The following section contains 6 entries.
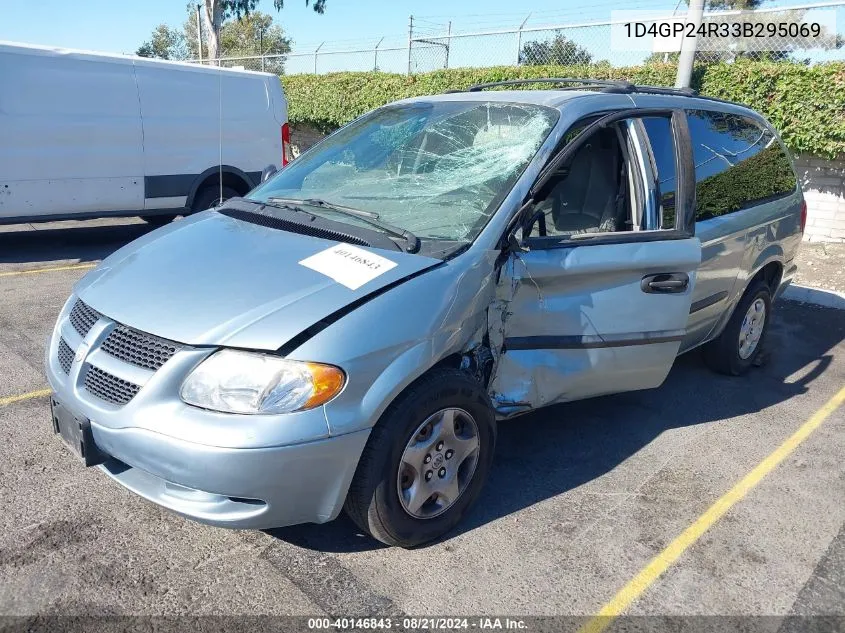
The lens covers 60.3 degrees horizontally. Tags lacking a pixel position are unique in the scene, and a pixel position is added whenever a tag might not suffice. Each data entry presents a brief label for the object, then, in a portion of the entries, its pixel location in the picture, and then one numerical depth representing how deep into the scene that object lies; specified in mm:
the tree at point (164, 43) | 58625
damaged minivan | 2504
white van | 7570
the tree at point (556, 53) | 11750
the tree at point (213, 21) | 25853
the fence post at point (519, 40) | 12531
